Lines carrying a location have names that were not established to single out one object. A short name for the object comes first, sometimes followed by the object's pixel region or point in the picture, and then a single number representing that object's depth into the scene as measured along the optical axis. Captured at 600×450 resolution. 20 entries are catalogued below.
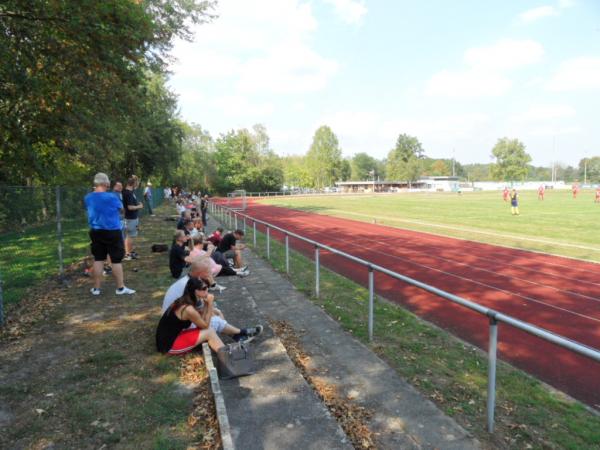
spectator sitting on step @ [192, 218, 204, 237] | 10.79
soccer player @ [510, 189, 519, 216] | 25.50
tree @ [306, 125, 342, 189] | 110.62
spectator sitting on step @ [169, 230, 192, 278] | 8.01
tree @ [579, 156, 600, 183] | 132.06
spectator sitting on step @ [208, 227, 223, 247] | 10.74
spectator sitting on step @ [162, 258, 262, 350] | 5.00
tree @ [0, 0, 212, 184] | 7.65
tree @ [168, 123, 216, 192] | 78.25
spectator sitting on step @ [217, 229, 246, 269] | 9.43
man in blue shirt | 6.49
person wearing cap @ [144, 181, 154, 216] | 23.57
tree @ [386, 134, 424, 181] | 126.00
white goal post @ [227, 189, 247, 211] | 71.07
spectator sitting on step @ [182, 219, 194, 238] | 10.19
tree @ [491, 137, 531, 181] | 113.75
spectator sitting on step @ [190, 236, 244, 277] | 7.90
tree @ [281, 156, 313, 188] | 114.19
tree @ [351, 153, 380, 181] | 162.19
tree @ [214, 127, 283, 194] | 78.25
